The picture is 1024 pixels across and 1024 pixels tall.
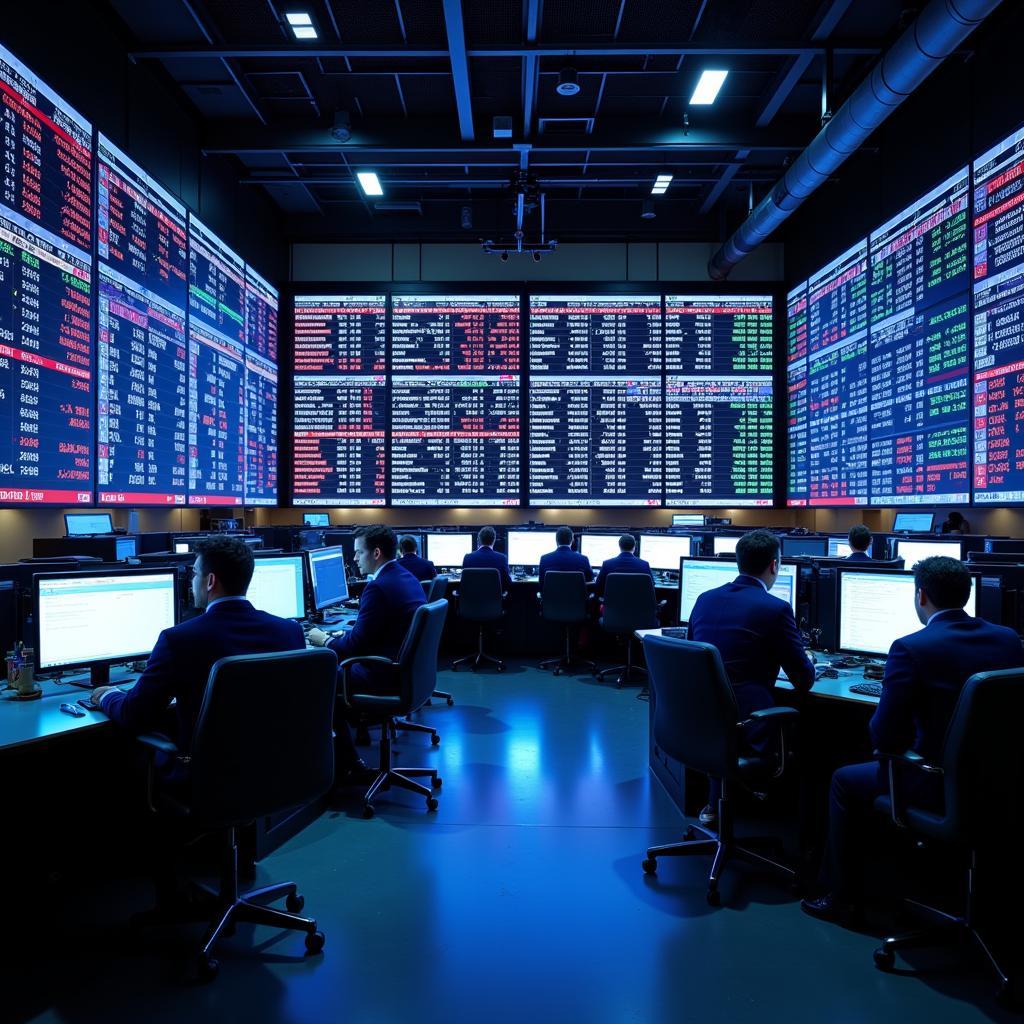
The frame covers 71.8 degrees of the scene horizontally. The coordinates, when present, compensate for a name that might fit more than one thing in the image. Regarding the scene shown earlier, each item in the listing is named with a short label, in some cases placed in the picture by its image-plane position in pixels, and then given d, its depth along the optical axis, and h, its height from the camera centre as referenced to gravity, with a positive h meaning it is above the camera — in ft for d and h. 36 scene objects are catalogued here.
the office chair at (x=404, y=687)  10.06 -2.70
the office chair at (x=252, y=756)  6.13 -2.31
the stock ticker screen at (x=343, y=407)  26.66 +3.63
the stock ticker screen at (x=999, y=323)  14.25 +3.81
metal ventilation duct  12.48 +8.60
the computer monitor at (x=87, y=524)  15.10 -0.47
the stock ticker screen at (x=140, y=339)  15.66 +3.95
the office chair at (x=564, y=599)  18.45 -2.50
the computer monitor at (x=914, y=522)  17.63 -0.46
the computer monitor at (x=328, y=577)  13.14 -1.45
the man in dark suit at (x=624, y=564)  17.61 -1.52
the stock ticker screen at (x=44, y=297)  12.53 +3.93
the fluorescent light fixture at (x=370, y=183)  22.12 +10.27
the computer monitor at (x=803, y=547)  18.49 -1.12
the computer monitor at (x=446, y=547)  22.43 -1.39
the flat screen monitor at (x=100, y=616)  7.86 -1.34
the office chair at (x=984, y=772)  5.82 -2.28
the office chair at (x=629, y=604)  17.15 -2.45
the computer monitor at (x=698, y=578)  13.32 -1.42
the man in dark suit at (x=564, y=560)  18.80 -1.50
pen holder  7.82 -1.98
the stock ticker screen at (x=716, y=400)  26.73 +3.94
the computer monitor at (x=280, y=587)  11.48 -1.41
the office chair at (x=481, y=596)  18.69 -2.47
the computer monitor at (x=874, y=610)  9.56 -1.46
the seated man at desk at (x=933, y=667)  6.34 -1.47
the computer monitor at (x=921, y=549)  13.12 -0.89
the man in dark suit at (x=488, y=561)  19.30 -1.57
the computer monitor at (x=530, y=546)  22.53 -1.36
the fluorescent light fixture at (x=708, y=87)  17.24 +10.45
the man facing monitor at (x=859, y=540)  14.73 -0.74
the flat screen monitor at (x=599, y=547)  21.71 -1.34
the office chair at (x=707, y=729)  7.49 -2.50
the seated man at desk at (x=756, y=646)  8.09 -1.64
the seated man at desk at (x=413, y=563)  17.22 -1.46
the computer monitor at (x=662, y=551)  20.52 -1.36
